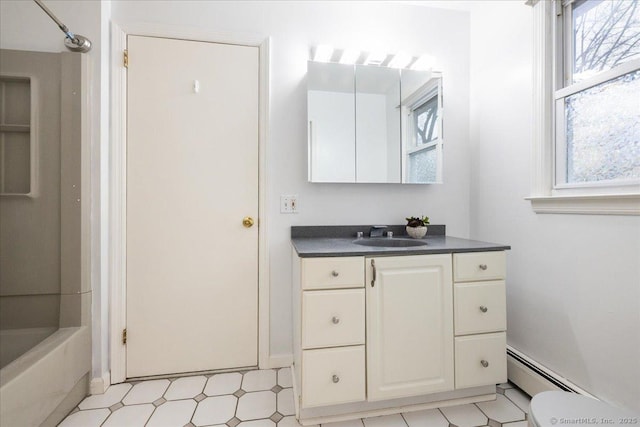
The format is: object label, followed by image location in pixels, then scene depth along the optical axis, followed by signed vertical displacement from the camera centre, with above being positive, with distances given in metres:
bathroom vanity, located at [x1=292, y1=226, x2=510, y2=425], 1.28 -0.54
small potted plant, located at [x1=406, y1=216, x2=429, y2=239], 1.79 -0.08
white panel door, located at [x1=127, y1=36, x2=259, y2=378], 1.66 +0.05
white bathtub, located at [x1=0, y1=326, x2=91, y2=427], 1.03 -0.67
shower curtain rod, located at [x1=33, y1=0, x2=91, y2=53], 1.43 +0.87
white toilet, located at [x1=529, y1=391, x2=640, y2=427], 0.84 -0.61
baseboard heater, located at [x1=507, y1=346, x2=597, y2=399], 1.34 -0.82
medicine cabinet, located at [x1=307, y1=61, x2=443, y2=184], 1.79 +0.58
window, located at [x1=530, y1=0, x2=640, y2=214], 1.15 +0.50
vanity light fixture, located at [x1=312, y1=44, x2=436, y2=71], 1.82 +1.03
